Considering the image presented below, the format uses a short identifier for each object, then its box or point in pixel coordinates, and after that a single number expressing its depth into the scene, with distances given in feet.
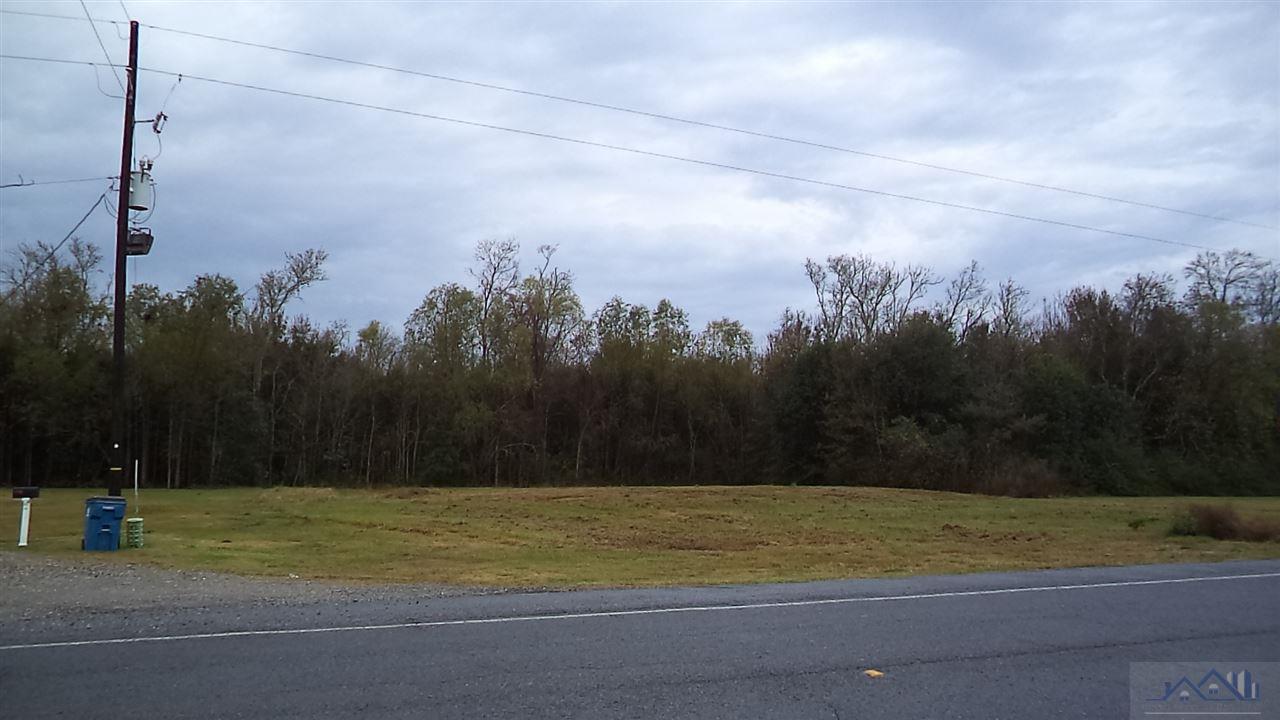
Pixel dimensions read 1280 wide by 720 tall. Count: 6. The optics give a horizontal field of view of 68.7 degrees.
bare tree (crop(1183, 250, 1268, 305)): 209.05
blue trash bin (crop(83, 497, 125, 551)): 58.95
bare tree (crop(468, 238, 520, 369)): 196.54
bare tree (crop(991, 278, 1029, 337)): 204.64
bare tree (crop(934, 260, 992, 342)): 190.94
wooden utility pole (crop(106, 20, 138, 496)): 71.61
